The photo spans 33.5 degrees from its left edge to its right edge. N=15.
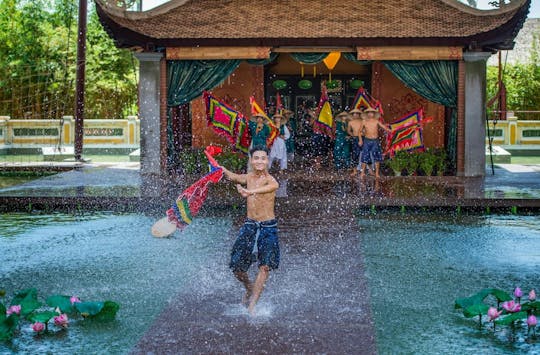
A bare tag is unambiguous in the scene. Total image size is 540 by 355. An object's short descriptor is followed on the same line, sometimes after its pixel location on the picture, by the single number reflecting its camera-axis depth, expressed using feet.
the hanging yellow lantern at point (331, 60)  67.67
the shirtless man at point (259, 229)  24.94
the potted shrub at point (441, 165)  63.31
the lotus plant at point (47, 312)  22.99
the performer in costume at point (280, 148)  64.44
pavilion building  61.16
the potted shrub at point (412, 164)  63.00
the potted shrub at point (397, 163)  62.54
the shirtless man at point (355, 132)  59.98
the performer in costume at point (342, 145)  66.23
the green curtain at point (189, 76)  63.87
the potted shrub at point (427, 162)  62.59
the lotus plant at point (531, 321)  22.93
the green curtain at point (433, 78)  63.00
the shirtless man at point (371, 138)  58.34
